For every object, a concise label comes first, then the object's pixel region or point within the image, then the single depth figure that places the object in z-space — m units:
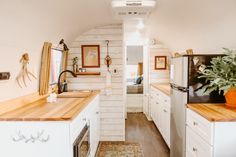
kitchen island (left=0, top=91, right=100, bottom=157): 1.34
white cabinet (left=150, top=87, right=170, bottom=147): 2.62
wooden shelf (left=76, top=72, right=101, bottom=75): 2.86
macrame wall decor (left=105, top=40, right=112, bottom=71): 2.86
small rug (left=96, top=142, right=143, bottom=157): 2.52
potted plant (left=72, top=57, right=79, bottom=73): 2.89
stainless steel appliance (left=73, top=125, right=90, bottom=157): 1.44
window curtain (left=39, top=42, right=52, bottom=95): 2.03
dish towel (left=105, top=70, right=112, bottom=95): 2.86
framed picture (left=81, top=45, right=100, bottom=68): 2.88
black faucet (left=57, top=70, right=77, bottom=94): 2.53
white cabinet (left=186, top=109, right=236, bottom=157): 1.36
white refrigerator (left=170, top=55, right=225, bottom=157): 1.77
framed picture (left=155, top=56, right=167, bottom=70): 3.84
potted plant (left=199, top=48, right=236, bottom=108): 1.57
